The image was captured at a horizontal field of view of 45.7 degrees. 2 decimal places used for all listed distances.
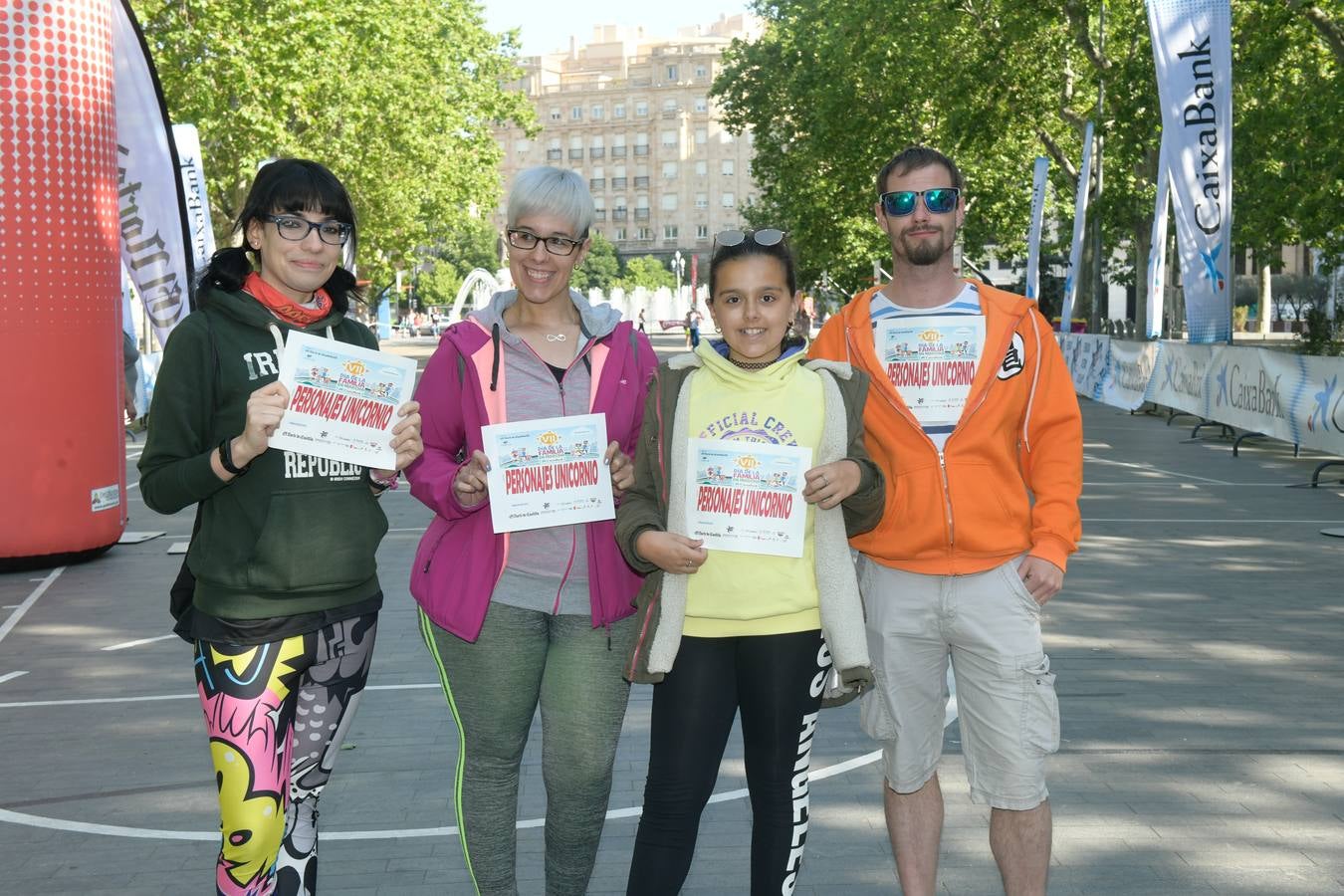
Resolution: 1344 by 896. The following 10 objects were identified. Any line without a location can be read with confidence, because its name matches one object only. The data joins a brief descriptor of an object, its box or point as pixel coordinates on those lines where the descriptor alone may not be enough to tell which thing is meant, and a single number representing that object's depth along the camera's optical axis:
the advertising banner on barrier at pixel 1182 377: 23.12
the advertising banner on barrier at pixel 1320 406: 15.97
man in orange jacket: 4.17
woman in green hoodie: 3.73
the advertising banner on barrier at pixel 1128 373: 27.83
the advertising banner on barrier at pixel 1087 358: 31.85
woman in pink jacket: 3.94
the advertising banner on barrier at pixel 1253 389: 17.95
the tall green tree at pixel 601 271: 136.62
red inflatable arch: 11.80
